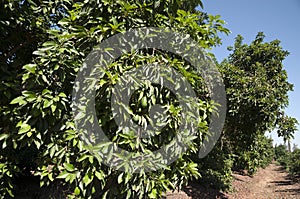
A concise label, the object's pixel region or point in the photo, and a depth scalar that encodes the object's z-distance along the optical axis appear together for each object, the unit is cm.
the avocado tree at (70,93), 200
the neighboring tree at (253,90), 614
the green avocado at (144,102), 193
